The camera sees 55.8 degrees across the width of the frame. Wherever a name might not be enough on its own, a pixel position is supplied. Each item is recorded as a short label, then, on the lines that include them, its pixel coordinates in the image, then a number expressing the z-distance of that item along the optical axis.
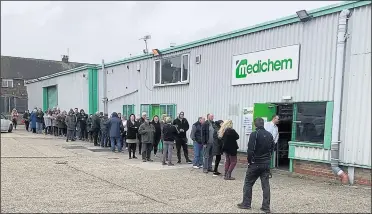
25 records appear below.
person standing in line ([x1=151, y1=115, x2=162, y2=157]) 12.55
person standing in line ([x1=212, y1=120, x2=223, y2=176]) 9.76
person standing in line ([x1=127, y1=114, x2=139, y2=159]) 12.55
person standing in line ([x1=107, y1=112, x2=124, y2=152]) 14.22
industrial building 8.43
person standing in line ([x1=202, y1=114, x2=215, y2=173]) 10.07
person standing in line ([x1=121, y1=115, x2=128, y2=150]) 14.72
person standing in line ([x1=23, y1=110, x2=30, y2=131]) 22.00
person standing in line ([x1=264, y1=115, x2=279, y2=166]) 9.61
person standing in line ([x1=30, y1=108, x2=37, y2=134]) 20.07
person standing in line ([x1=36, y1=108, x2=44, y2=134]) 20.39
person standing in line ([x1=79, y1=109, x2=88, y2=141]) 18.06
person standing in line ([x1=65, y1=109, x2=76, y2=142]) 17.38
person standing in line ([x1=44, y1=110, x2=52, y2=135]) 19.59
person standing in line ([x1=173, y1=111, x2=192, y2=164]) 11.73
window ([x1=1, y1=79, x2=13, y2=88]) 45.49
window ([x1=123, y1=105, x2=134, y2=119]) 17.78
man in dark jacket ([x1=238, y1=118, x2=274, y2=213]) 6.17
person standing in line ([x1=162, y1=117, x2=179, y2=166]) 11.23
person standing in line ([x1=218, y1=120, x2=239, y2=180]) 8.88
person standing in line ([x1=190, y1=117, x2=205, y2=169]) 10.52
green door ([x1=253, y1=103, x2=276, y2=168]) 10.64
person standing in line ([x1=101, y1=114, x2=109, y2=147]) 15.46
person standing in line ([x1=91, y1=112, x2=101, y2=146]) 16.22
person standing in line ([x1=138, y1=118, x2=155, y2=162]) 11.81
